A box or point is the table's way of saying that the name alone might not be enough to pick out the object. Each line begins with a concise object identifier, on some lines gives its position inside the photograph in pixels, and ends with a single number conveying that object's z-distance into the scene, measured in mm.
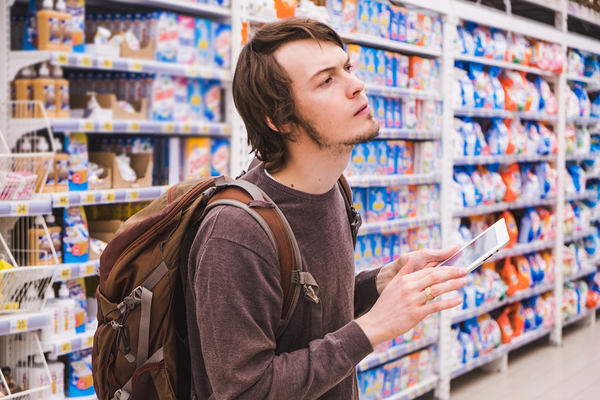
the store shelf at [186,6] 2824
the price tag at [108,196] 2654
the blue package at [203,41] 2998
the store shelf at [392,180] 3637
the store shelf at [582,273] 5816
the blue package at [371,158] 3818
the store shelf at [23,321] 2285
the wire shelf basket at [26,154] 2328
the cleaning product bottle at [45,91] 2531
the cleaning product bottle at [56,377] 2600
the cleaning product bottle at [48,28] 2510
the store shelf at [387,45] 3621
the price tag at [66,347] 2535
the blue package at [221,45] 3076
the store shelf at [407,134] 3889
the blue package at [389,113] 3936
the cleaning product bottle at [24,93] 2545
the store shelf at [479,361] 4402
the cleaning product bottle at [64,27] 2551
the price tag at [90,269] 2609
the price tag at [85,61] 2518
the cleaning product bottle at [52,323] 2551
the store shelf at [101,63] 2484
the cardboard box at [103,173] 2722
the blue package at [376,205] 3875
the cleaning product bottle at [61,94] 2572
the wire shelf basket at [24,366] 2449
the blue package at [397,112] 4008
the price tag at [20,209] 2318
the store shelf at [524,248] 4818
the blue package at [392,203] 3971
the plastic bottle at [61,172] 2570
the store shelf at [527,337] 4918
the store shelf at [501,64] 4398
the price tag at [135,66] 2693
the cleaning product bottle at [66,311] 2602
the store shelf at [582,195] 5688
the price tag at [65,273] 2529
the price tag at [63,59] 2477
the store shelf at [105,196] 2520
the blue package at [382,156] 3904
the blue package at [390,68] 3893
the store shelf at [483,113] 4387
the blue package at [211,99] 3119
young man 1171
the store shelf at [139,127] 2520
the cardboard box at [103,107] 2736
